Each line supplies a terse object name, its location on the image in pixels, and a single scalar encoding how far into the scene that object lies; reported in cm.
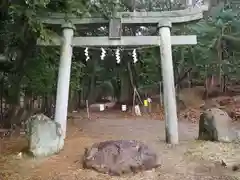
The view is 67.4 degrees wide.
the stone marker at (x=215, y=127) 407
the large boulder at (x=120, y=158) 291
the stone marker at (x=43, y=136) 341
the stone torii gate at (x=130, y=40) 401
